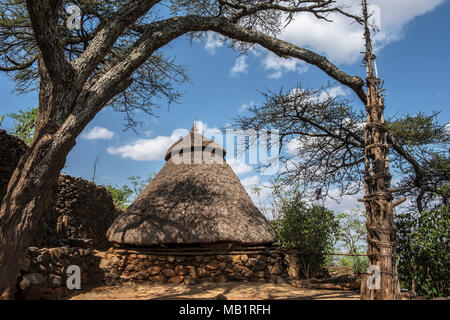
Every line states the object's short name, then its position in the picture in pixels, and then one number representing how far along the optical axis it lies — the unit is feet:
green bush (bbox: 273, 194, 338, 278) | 25.17
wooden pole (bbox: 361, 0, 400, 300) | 13.55
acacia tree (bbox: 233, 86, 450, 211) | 21.01
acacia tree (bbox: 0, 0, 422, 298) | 11.74
